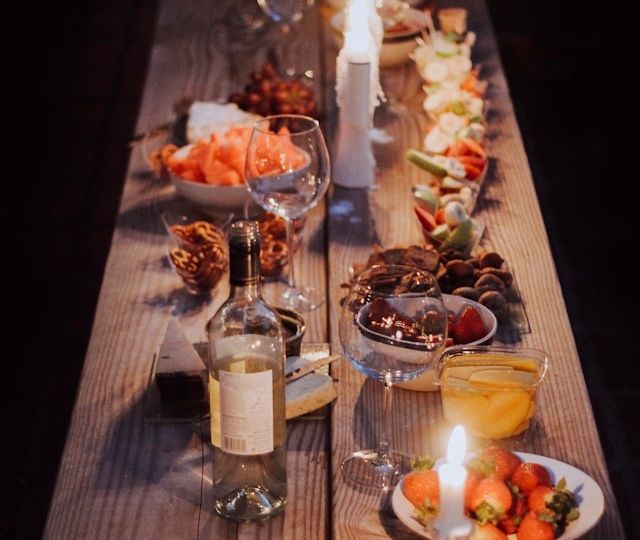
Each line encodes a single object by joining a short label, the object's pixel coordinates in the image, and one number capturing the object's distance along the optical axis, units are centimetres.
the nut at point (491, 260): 212
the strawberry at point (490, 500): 159
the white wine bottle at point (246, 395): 163
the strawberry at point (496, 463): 165
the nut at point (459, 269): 206
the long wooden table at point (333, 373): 173
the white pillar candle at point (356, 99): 237
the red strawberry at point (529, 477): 167
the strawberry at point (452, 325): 191
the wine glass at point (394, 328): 173
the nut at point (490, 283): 206
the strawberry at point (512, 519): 162
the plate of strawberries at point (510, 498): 161
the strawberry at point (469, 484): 162
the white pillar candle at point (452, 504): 131
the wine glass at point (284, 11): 310
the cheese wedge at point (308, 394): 187
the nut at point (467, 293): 201
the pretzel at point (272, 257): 221
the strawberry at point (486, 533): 158
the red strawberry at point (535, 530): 160
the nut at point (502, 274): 209
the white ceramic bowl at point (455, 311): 189
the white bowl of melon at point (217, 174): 234
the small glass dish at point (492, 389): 180
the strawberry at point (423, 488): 164
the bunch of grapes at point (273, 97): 261
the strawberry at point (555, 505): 162
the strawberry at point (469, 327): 190
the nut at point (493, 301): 202
